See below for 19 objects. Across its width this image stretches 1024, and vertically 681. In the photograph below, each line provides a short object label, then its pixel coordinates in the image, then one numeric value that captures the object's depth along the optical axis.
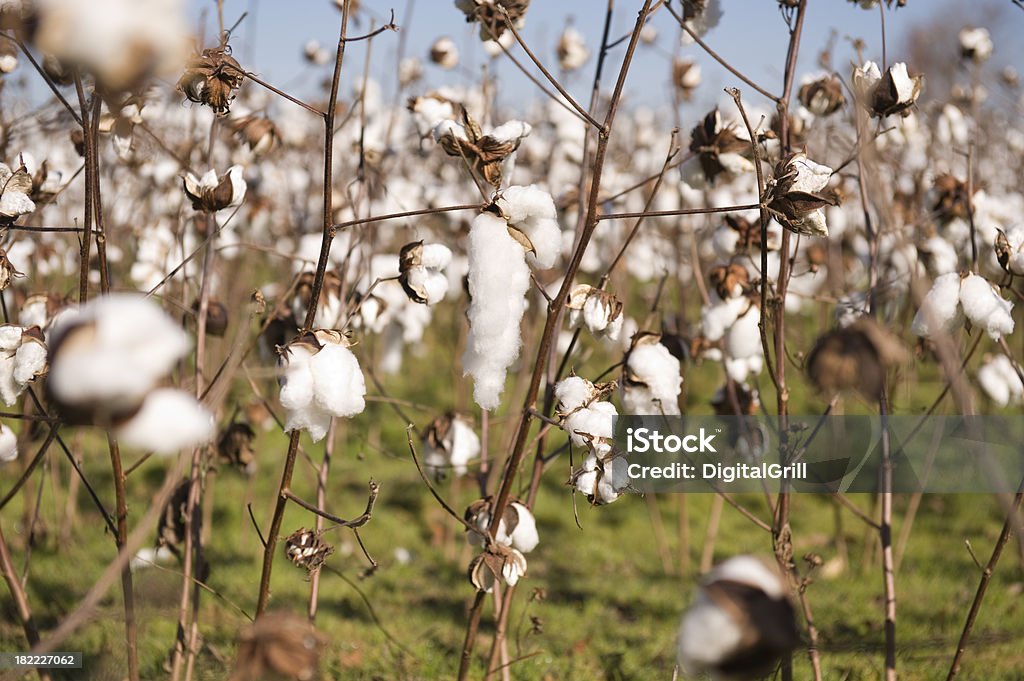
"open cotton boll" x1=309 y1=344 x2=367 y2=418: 1.66
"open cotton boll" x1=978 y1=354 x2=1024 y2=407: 2.40
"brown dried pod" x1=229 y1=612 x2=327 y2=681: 1.56
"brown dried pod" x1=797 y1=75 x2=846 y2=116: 2.01
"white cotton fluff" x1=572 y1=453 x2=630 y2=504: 1.75
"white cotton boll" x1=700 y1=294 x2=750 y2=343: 1.99
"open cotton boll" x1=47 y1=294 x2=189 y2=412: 1.47
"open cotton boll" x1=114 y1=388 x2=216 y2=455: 1.50
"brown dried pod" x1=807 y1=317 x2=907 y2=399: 1.54
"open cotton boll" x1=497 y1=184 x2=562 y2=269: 1.71
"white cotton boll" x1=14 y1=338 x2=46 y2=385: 1.73
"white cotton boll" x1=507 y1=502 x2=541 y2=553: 1.82
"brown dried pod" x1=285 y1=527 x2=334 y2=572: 1.75
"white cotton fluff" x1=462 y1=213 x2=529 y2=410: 1.70
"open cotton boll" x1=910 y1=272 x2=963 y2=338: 1.79
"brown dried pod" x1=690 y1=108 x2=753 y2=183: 1.91
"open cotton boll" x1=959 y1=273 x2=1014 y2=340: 1.77
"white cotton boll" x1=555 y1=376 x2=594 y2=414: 1.76
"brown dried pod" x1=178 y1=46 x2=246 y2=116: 1.73
